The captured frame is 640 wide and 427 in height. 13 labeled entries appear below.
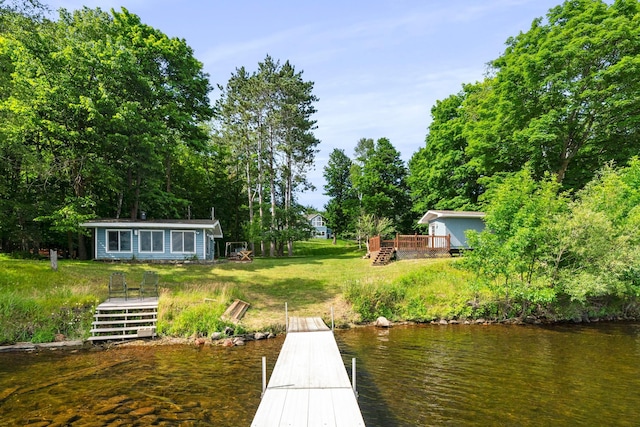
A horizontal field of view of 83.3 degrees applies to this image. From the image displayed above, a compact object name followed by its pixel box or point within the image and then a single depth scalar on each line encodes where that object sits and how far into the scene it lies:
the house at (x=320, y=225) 76.44
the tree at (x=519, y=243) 15.62
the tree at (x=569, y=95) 23.39
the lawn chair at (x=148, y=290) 15.67
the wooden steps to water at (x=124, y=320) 13.03
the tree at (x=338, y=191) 51.06
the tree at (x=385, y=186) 43.76
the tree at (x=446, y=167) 35.44
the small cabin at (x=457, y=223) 28.70
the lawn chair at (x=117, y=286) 15.25
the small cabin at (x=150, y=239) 26.83
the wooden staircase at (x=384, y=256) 26.67
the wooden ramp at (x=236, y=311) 14.49
